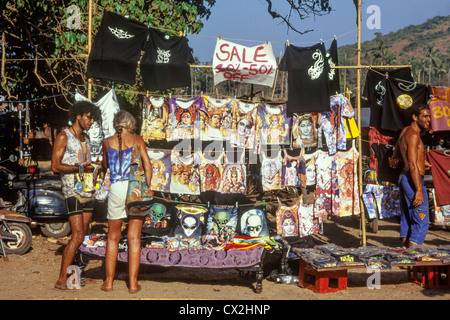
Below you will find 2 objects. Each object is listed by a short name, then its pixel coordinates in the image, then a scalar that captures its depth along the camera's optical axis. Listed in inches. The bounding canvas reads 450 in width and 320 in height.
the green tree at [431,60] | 2994.6
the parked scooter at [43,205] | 349.4
